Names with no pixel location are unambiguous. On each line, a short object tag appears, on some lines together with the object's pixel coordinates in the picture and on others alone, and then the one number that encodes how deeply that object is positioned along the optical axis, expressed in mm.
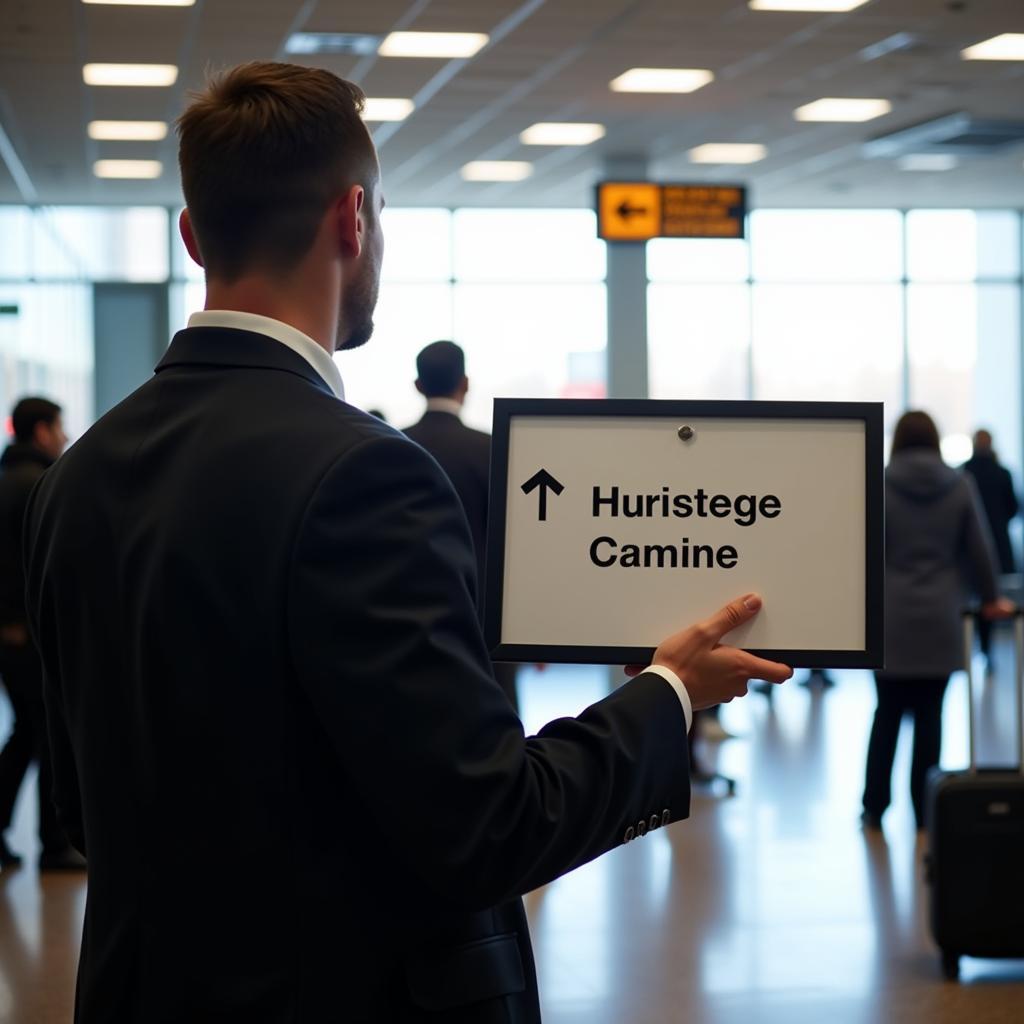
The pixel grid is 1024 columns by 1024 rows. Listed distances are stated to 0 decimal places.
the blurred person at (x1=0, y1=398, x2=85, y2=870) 5762
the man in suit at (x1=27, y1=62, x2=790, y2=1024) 1130
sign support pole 12367
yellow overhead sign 11867
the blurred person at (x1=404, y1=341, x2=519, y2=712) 4836
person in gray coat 6301
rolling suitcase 4480
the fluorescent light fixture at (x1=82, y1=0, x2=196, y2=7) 7820
